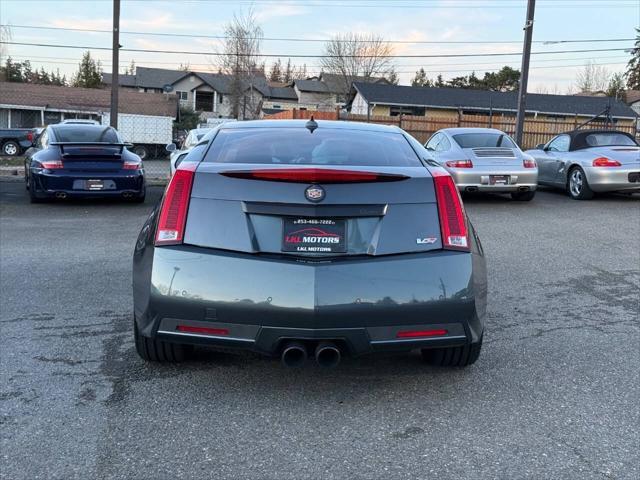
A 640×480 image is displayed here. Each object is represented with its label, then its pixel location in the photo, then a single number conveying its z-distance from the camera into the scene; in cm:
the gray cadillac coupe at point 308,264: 319
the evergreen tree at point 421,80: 9250
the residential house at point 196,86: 6975
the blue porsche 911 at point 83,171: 1016
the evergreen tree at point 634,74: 7888
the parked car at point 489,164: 1148
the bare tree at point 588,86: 7425
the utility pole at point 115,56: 1744
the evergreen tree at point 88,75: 7562
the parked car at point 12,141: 3078
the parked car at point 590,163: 1177
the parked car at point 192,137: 1441
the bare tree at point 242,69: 4703
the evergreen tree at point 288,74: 10531
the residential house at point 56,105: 4444
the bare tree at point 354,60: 6469
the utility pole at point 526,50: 1705
